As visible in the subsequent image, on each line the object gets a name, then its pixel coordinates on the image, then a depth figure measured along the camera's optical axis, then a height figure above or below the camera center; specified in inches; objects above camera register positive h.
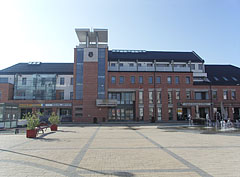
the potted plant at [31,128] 591.2 -67.7
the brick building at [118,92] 1603.1 +124.3
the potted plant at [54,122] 824.3 -68.0
